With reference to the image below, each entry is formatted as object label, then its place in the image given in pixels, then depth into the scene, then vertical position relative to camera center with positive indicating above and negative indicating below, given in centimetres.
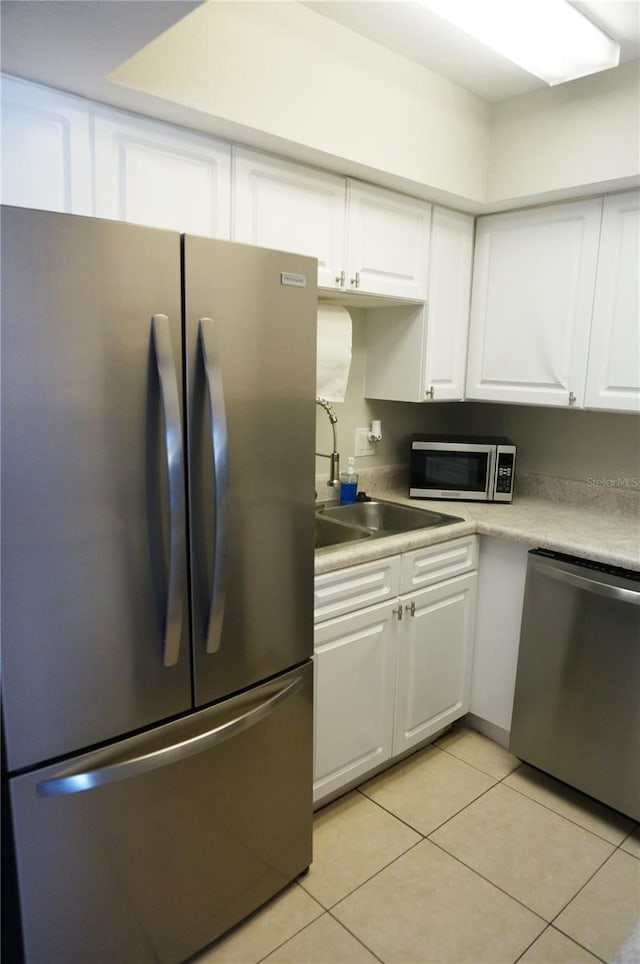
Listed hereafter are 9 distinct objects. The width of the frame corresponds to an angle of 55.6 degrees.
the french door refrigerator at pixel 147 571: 113 -40
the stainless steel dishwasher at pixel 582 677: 194 -94
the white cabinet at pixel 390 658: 193 -92
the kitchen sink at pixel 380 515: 246 -51
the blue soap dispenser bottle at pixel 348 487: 260 -41
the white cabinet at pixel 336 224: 179 +54
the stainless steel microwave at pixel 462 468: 262 -32
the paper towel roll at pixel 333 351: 233 +15
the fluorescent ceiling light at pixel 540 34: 158 +99
